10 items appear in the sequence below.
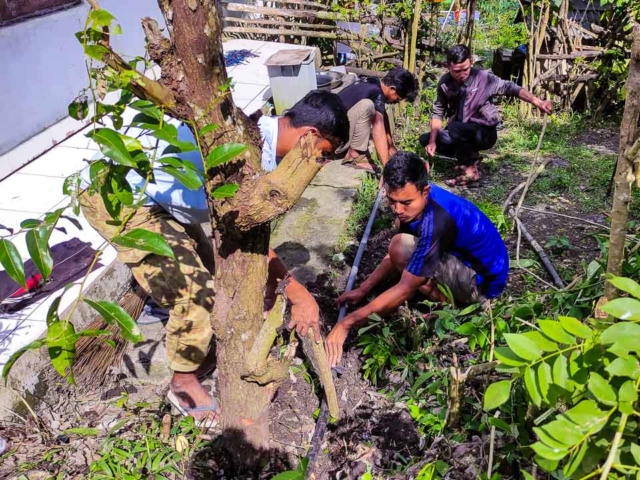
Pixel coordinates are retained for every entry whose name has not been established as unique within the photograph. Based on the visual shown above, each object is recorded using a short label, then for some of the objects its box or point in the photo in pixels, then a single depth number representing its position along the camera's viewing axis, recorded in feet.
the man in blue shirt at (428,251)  9.16
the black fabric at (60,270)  10.84
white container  19.95
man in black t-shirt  17.38
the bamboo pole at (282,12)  26.89
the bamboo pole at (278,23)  28.00
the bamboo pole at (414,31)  20.98
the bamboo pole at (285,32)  27.61
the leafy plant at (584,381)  3.23
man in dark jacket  17.85
